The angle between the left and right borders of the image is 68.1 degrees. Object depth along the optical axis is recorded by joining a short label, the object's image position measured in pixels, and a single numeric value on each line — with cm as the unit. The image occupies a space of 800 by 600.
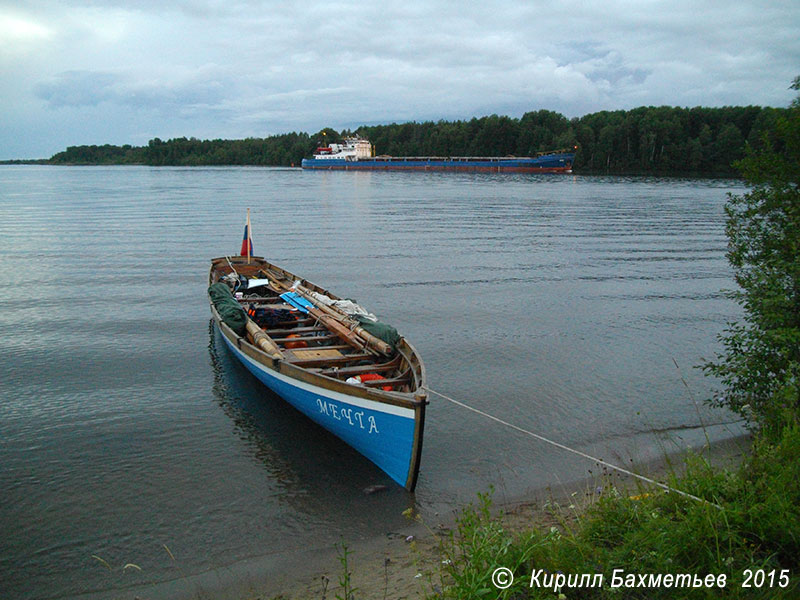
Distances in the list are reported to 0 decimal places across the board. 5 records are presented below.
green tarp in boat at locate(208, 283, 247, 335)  1196
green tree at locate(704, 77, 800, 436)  743
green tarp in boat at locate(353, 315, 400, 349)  1018
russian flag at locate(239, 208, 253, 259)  1856
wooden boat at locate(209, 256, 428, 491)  782
